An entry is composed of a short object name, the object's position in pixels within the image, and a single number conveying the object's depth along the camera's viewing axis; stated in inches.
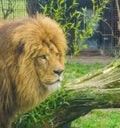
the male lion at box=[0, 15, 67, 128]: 243.4
